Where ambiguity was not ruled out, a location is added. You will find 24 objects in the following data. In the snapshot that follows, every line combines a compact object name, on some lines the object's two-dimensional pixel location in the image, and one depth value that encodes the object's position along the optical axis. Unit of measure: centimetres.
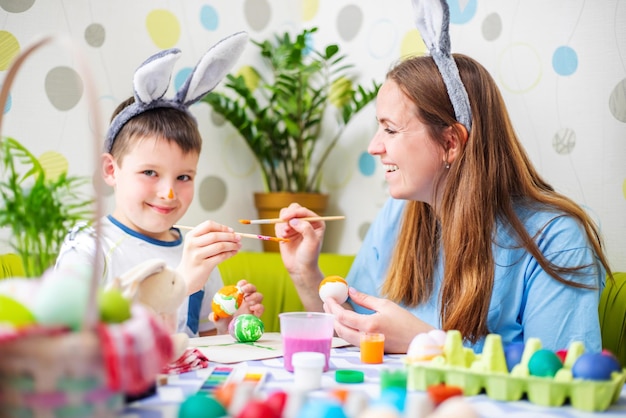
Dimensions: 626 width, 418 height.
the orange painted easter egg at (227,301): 165
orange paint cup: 131
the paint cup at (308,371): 106
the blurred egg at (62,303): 76
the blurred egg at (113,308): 80
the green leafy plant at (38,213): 87
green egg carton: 97
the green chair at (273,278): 229
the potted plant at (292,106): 260
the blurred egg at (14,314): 76
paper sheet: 133
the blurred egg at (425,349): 108
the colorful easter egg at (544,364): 101
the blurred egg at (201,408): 81
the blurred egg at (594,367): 97
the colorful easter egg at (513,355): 108
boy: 174
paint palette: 108
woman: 149
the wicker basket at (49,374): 70
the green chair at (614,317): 178
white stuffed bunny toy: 97
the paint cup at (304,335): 122
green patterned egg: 152
